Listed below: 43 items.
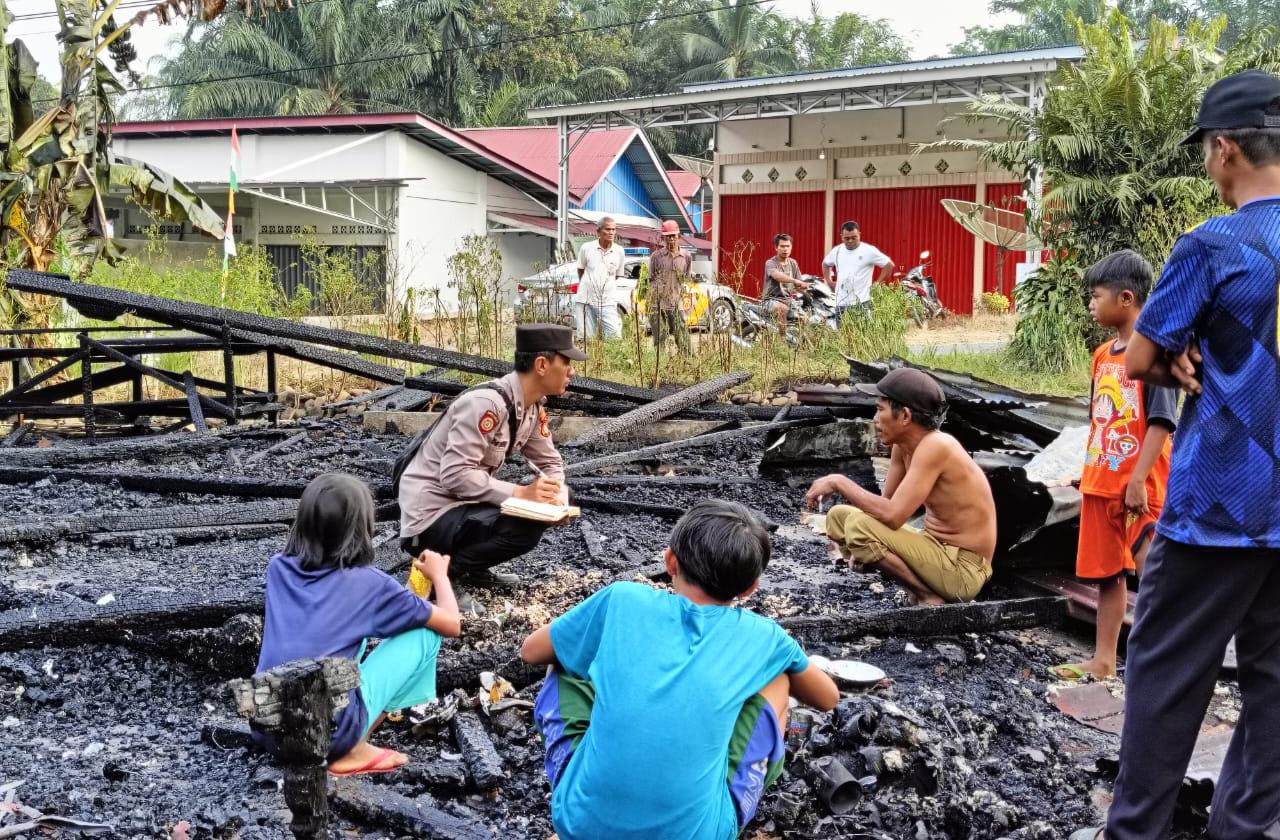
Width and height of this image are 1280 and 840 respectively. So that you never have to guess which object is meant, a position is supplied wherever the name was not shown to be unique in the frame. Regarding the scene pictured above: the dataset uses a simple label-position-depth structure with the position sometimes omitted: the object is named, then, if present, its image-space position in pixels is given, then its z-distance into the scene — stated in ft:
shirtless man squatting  16.16
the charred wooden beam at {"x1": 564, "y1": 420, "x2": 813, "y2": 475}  27.25
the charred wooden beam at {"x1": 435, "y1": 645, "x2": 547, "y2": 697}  14.26
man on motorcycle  45.83
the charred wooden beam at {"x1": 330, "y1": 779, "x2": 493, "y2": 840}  10.87
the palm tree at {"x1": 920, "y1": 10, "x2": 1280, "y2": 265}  40.63
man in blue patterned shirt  8.92
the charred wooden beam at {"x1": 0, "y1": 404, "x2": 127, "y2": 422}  32.89
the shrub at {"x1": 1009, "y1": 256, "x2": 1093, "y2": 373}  41.29
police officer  16.29
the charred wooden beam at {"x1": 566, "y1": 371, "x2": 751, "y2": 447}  30.35
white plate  14.08
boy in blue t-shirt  8.36
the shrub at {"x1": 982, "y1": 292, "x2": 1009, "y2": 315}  67.92
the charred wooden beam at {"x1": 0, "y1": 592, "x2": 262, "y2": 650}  14.89
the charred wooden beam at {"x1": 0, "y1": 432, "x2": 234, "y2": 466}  28.43
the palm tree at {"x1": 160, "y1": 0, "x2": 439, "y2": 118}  138.21
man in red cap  38.88
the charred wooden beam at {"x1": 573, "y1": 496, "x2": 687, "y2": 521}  24.40
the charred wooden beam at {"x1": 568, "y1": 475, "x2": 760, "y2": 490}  26.32
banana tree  40.83
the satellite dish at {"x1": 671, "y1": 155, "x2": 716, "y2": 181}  122.08
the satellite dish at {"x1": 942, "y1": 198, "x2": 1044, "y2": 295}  56.80
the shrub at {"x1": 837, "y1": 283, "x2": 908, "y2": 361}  38.81
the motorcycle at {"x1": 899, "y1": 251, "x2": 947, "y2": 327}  65.21
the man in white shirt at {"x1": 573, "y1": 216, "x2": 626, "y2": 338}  42.65
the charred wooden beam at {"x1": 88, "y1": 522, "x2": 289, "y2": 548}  21.59
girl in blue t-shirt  11.78
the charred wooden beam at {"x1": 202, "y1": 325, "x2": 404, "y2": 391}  32.68
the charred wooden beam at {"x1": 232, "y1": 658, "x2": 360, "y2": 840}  8.46
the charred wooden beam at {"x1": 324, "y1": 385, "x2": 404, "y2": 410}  37.58
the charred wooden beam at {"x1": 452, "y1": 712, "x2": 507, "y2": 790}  11.89
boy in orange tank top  13.91
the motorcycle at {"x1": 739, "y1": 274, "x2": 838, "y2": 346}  40.34
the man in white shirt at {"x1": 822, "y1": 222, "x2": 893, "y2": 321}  46.65
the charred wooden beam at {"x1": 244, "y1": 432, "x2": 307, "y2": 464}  29.63
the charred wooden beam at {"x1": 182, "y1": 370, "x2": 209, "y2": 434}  32.04
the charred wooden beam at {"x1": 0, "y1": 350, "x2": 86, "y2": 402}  32.32
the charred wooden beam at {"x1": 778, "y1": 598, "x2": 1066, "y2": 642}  16.20
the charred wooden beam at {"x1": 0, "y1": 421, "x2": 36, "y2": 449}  31.86
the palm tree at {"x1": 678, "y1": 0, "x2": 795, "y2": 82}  152.05
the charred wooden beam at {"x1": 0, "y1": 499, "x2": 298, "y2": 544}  20.98
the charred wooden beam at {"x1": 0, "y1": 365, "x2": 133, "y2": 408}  34.50
